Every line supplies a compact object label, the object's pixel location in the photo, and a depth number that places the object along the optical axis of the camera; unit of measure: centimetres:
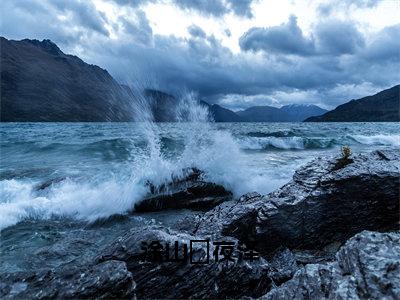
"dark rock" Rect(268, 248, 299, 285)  610
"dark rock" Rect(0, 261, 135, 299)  467
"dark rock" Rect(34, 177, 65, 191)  1394
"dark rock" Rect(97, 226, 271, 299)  526
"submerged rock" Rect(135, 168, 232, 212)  1202
